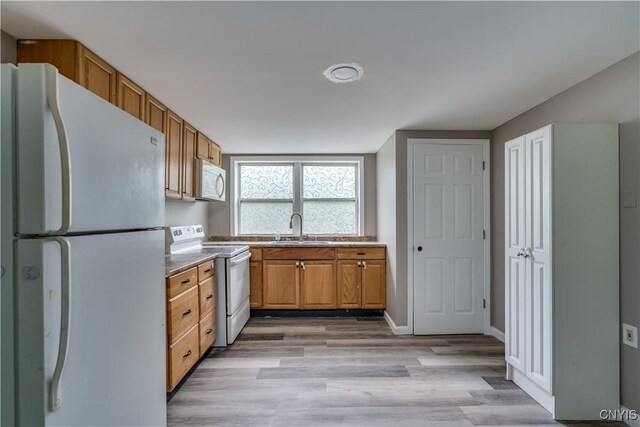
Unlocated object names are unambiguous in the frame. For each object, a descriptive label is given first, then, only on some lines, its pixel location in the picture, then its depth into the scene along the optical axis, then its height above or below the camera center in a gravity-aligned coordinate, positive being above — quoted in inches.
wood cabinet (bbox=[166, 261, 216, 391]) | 79.2 -30.4
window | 173.2 +9.5
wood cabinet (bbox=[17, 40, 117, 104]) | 61.5 +32.5
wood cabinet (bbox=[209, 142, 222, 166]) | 143.3 +30.1
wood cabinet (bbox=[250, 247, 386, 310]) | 149.6 -30.2
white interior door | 127.9 -9.1
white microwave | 126.8 +15.3
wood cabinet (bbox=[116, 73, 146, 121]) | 74.7 +30.7
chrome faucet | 171.0 -2.3
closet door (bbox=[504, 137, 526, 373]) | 84.5 -10.9
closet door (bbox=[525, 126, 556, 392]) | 75.0 -10.8
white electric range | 116.0 -25.0
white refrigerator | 33.9 -4.5
